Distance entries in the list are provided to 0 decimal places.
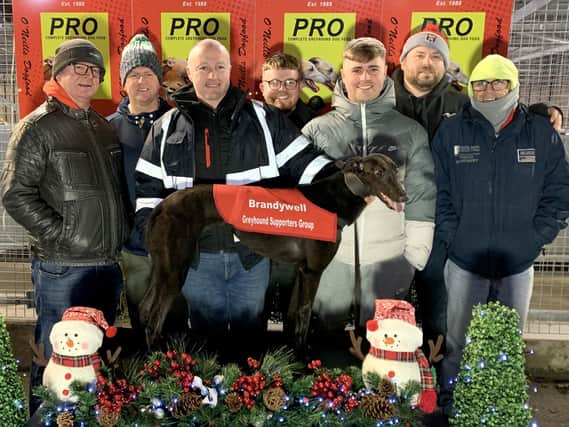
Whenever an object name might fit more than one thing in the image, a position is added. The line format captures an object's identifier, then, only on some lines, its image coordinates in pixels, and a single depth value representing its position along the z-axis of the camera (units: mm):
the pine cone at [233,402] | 1963
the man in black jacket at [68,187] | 2328
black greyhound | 2082
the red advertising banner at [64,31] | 3164
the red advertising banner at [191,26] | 3121
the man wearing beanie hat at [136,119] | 2400
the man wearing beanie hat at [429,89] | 2623
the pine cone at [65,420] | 1919
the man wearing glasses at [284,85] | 2625
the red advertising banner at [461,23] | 3039
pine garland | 1940
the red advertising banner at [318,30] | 3074
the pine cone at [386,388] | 1956
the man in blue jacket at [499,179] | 2414
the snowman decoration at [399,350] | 1972
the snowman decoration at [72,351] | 1976
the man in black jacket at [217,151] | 2160
